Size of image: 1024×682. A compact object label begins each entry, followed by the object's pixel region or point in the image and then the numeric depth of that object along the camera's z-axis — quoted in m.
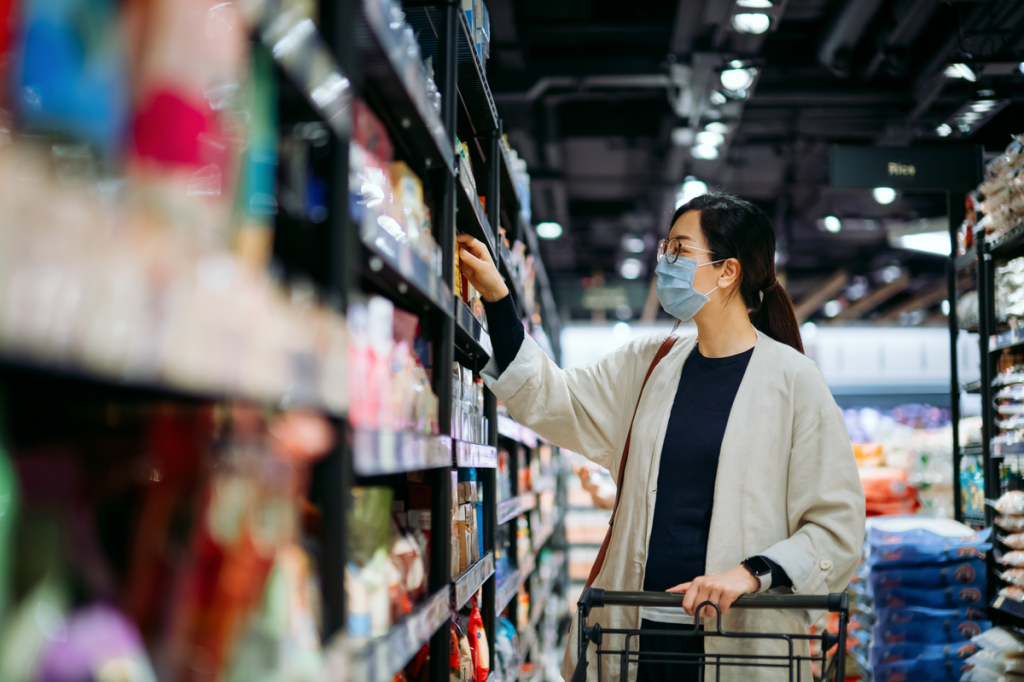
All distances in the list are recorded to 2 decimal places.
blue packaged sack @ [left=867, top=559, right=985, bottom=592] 3.95
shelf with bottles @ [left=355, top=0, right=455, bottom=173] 1.31
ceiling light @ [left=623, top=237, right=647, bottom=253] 10.77
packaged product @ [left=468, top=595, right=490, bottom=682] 2.37
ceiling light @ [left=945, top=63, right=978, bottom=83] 5.04
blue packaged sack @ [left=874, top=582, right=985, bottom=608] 3.96
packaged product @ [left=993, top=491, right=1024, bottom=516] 3.59
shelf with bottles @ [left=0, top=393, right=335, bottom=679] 0.71
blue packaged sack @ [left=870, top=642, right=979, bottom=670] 3.92
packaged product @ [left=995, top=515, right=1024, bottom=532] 3.64
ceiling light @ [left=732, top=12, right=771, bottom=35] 4.72
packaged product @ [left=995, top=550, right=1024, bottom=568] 3.62
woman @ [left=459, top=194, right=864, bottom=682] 2.02
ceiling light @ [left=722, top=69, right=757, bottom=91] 5.41
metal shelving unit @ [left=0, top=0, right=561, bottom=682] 1.01
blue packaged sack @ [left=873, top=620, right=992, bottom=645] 3.94
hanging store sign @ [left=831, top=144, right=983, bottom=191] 5.11
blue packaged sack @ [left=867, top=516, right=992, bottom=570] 3.97
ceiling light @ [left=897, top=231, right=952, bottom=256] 7.43
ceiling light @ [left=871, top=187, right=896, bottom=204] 8.30
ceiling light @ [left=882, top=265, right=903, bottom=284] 11.84
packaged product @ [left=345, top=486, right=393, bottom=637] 1.29
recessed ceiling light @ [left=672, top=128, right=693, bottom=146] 6.74
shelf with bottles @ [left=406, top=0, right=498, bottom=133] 2.15
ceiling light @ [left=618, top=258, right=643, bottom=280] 12.28
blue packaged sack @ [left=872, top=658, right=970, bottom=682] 3.91
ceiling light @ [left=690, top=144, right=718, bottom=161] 6.66
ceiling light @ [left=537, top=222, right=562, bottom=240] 9.41
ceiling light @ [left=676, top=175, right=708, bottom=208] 7.59
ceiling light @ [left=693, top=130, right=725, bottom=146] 6.41
